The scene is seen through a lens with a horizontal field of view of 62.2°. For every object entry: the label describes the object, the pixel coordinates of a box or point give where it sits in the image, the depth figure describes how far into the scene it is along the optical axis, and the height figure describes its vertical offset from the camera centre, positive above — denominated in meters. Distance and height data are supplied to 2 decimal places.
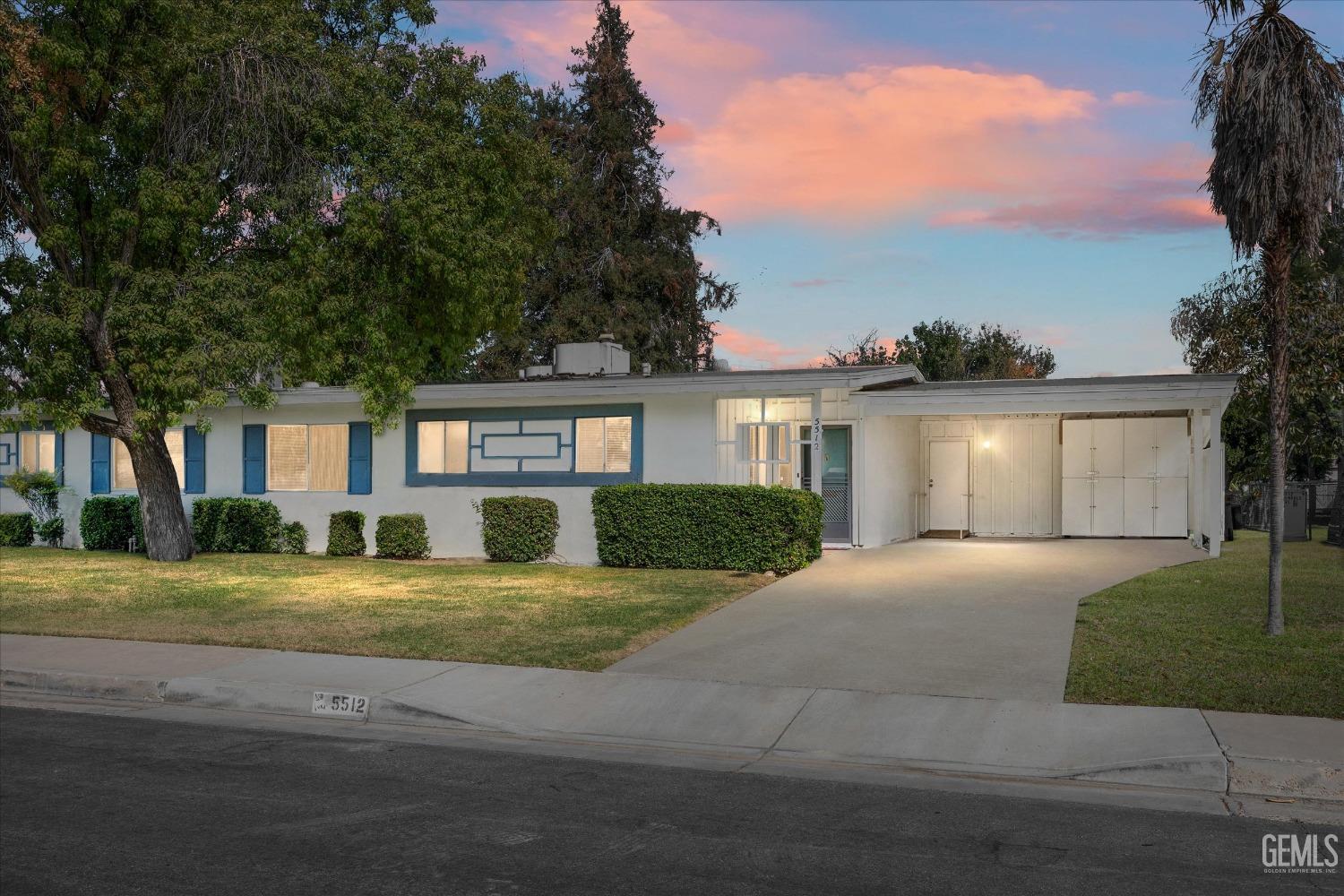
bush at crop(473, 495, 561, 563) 18.75 -1.35
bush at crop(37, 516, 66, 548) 23.66 -1.81
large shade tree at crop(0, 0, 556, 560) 17.44 +4.06
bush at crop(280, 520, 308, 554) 21.16 -1.71
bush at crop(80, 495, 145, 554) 22.41 -1.54
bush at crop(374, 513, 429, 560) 19.77 -1.59
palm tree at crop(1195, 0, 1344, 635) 10.14 +2.77
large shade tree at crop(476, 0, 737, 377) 42.88 +8.01
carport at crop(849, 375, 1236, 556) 17.59 -0.18
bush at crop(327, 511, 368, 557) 20.23 -1.57
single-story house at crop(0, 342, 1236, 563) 17.95 -0.03
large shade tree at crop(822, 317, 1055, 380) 48.22 +4.24
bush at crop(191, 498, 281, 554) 21.22 -1.50
